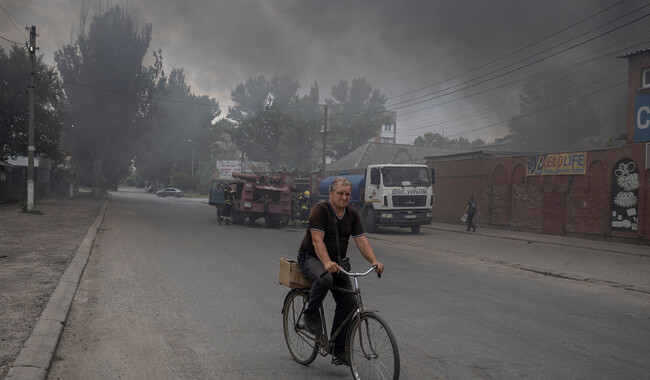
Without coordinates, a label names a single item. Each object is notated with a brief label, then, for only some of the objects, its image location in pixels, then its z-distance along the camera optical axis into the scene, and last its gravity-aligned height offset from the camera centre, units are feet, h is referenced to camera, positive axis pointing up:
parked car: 242.99 -3.01
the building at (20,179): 105.02 +0.59
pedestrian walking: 78.89 -2.15
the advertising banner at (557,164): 69.92 +5.00
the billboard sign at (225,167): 164.66 +6.60
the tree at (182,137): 270.26 +27.76
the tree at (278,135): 205.87 +22.12
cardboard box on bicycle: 15.48 -2.55
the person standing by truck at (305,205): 71.43 -1.94
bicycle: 12.93 -4.00
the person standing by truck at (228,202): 76.48 -1.97
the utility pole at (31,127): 77.20 +8.10
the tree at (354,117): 240.14 +40.38
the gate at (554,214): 72.33 -2.00
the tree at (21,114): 104.42 +13.60
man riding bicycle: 14.30 -1.53
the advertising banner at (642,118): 63.21 +10.13
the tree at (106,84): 144.36 +27.95
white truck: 69.10 -0.25
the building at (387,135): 383.86 +43.80
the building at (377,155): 158.51 +11.96
